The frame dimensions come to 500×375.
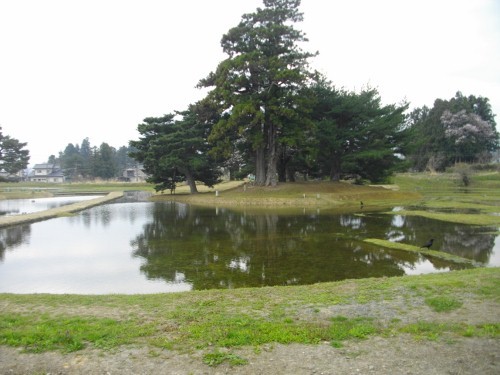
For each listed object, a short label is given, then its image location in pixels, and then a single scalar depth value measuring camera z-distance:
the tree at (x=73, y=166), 113.31
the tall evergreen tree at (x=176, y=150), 44.22
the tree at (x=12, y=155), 63.69
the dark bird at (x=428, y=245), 14.21
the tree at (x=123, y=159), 136.12
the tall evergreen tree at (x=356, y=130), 41.09
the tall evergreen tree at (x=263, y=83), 37.28
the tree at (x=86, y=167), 103.92
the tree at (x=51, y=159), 160.69
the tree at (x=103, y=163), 100.44
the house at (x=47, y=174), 116.88
